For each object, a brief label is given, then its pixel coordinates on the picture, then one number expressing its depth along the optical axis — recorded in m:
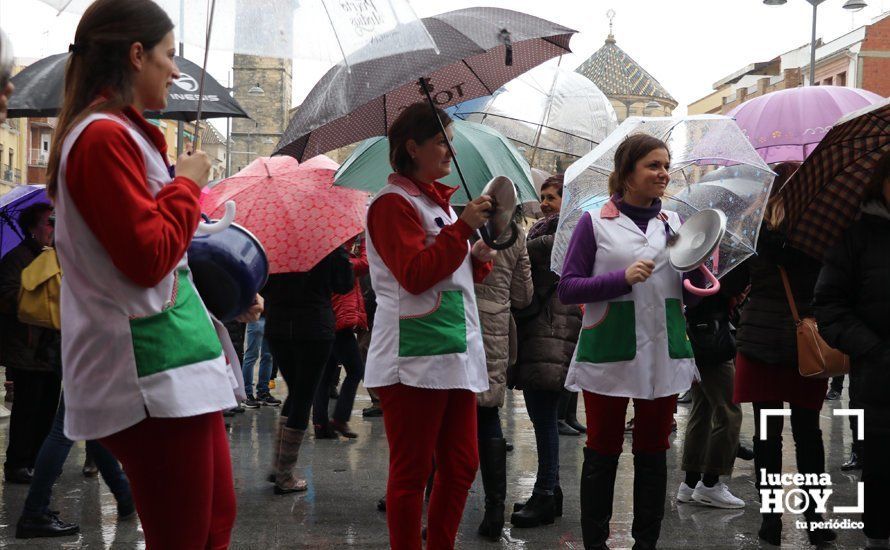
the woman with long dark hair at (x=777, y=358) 5.44
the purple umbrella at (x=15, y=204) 6.75
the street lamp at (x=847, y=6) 21.22
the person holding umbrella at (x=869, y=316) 4.40
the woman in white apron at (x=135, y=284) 2.50
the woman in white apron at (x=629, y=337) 4.68
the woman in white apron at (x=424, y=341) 3.91
